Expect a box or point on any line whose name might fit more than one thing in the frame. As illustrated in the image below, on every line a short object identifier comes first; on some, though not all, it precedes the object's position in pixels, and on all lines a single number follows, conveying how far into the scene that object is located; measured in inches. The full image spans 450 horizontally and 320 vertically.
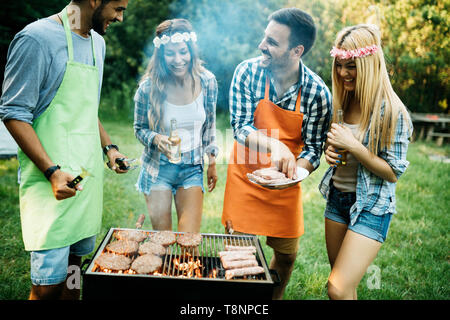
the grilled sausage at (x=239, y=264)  88.1
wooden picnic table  419.8
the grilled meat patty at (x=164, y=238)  97.2
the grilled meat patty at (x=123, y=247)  90.7
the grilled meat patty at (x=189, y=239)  96.3
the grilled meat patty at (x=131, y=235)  98.0
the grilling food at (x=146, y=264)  83.5
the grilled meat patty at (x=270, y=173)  95.1
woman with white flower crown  115.6
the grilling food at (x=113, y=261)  82.2
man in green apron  75.7
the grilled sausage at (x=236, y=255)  92.1
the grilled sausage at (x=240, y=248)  96.7
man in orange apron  106.2
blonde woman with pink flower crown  90.5
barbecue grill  78.6
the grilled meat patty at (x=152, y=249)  92.7
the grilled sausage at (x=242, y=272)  84.3
